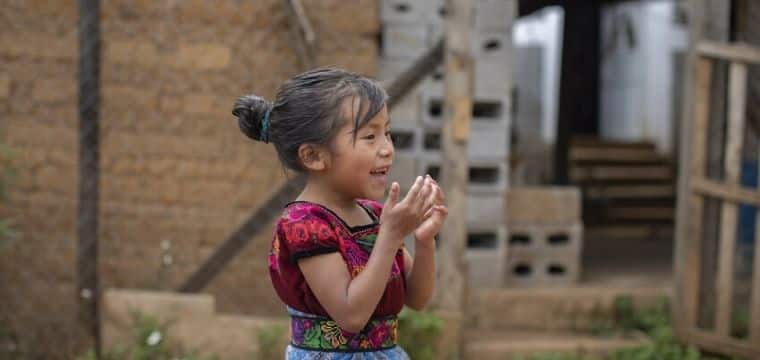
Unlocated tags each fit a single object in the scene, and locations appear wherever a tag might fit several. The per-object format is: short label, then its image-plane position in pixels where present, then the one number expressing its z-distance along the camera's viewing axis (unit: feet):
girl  13.07
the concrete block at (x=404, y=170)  35.04
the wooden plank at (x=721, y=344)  32.50
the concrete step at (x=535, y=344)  32.73
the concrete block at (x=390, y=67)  34.76
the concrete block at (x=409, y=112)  35.29
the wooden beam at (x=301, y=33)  32.17
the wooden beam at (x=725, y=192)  32.01
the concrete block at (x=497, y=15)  35.73
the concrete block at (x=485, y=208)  36.42
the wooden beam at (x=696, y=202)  33.27
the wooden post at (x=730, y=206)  32.17
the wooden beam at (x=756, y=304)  32.28
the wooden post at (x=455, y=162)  29.58
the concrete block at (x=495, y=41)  35.76
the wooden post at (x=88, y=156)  31.37
